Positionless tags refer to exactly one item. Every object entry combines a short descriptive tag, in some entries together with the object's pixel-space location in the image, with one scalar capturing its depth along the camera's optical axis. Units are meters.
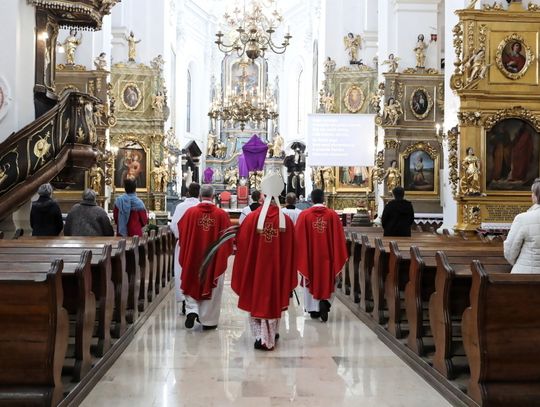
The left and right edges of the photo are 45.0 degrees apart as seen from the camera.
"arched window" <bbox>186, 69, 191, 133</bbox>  36.75
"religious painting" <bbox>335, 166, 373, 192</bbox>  22.55
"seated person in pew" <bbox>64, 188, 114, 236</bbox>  9.03
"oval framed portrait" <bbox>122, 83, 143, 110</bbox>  22.58
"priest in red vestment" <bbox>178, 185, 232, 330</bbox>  7.39
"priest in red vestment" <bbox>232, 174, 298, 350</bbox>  6.58
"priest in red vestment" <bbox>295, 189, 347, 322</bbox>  8.20
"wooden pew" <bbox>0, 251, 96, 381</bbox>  5.01
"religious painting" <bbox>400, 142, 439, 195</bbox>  17.97
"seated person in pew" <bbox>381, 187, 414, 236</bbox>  9.66
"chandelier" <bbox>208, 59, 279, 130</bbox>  27.05
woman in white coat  4.89
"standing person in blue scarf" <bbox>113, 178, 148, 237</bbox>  9.78
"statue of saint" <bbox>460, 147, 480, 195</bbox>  11.82
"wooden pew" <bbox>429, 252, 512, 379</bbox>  5.25
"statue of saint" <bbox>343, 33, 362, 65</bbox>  23.95
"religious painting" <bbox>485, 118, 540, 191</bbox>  12.07
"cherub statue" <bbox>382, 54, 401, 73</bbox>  18.06
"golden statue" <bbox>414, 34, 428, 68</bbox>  18.14
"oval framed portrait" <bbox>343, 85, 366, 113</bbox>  23.02
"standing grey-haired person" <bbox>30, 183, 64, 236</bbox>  8.80
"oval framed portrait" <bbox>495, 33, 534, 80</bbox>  12.18
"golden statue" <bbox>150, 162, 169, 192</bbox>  21.92
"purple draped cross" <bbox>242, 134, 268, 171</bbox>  28.11
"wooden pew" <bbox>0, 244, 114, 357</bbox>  5.78
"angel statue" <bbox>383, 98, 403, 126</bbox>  17.98
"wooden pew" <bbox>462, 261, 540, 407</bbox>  4.48
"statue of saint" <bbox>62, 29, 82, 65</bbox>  16.89
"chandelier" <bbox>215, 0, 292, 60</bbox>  21.11
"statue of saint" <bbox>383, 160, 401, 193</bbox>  17.56
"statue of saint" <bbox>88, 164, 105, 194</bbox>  16.30
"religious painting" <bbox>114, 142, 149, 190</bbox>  21.97
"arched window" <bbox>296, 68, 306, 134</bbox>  37.05
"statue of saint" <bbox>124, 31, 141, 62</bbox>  22.81
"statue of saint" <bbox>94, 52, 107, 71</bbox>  17.83
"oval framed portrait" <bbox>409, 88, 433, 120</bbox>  18.38
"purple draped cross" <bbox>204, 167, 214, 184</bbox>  34.81
